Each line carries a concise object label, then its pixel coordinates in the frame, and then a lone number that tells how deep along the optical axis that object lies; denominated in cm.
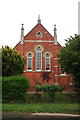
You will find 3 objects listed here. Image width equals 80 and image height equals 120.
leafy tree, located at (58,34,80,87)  1555
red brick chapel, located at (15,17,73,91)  3519
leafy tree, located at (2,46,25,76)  2423
